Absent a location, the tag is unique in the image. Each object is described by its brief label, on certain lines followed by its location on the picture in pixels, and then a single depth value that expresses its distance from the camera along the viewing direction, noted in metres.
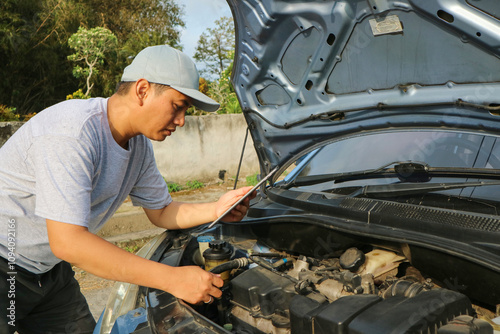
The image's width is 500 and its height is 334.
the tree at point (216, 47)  17.55
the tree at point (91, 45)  9.09
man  1.38
